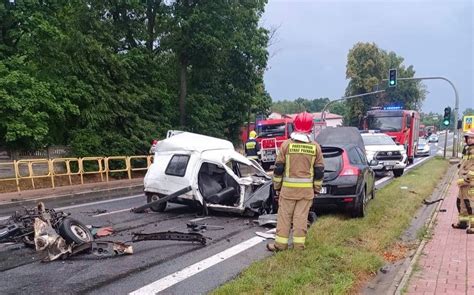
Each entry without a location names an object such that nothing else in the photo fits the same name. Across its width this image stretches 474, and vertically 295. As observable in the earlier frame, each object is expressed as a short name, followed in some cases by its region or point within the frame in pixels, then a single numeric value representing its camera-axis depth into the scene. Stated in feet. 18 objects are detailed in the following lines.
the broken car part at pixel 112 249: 21.59
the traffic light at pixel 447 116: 99.45
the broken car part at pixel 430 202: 37.60
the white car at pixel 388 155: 58.80
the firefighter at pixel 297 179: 20.98
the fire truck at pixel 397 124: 81.00
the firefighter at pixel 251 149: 61.46
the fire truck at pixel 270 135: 75.66
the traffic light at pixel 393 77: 102.65
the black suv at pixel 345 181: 28.71
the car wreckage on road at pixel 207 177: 31.19
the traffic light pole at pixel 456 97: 98.52
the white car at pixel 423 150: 130.72
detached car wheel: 21.57
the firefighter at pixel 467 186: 26.22
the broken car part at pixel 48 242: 20.76
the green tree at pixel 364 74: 222.48
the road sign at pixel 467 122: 87.15
